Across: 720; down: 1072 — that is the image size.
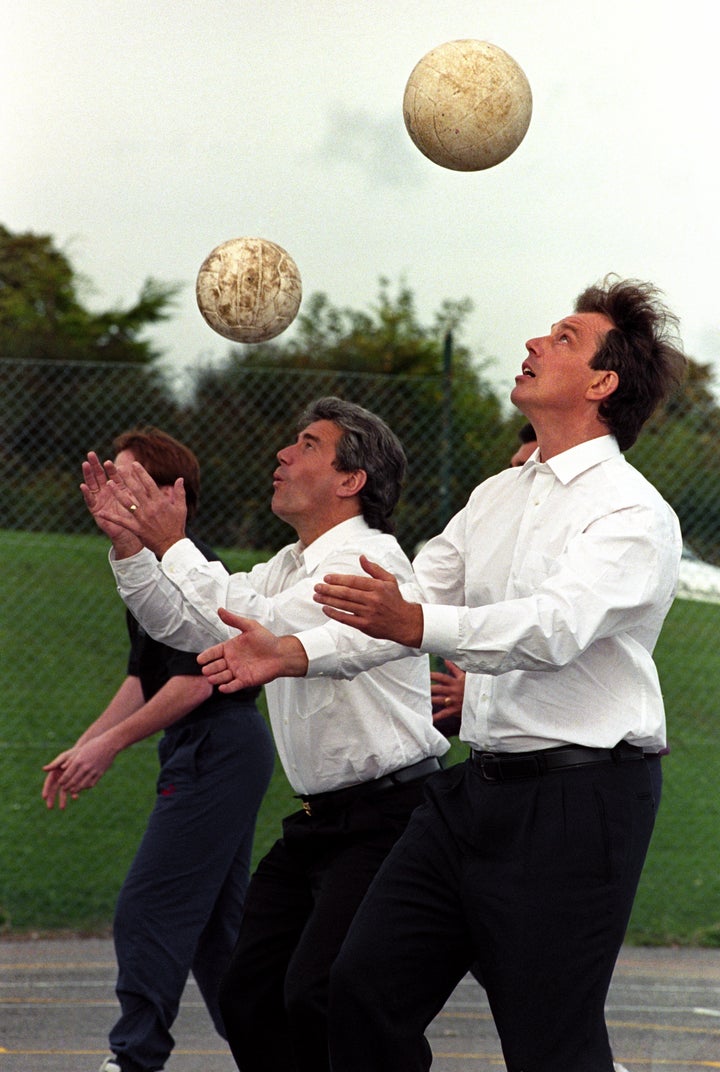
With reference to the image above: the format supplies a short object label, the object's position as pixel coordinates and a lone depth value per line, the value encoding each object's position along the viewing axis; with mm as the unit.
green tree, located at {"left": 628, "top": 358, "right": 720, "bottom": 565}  16281
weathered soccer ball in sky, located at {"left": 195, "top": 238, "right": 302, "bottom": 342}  9406
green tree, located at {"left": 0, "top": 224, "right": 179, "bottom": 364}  28984
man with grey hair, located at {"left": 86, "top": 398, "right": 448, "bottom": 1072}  7871
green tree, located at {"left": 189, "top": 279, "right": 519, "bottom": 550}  15617
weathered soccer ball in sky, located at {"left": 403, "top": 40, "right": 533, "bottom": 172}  8993
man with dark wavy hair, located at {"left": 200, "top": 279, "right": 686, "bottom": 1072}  6234
